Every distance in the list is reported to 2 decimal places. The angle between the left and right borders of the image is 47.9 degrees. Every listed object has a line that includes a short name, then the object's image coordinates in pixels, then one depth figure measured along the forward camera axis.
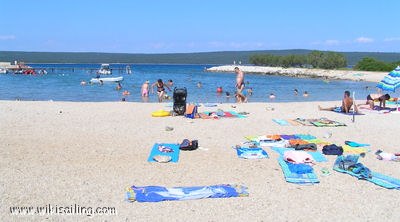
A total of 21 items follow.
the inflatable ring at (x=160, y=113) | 12.71
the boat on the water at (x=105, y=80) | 36.88
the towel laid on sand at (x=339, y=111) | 13.85
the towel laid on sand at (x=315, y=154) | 7.84
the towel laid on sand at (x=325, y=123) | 11.52
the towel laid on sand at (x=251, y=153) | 7.94
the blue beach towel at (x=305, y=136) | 9.75
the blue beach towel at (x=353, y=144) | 9.05
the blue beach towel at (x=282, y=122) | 11.69
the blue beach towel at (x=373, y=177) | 6.42
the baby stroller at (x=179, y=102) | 12.86
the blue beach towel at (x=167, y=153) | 7.71
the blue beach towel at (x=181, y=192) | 5.71
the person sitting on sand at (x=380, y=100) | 15.39
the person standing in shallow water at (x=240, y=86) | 16.44
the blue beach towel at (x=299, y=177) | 6.53
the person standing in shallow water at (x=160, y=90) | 17.80
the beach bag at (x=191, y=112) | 12.49
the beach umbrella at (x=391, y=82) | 14.57
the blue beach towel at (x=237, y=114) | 12.81
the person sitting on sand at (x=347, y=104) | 13.98
